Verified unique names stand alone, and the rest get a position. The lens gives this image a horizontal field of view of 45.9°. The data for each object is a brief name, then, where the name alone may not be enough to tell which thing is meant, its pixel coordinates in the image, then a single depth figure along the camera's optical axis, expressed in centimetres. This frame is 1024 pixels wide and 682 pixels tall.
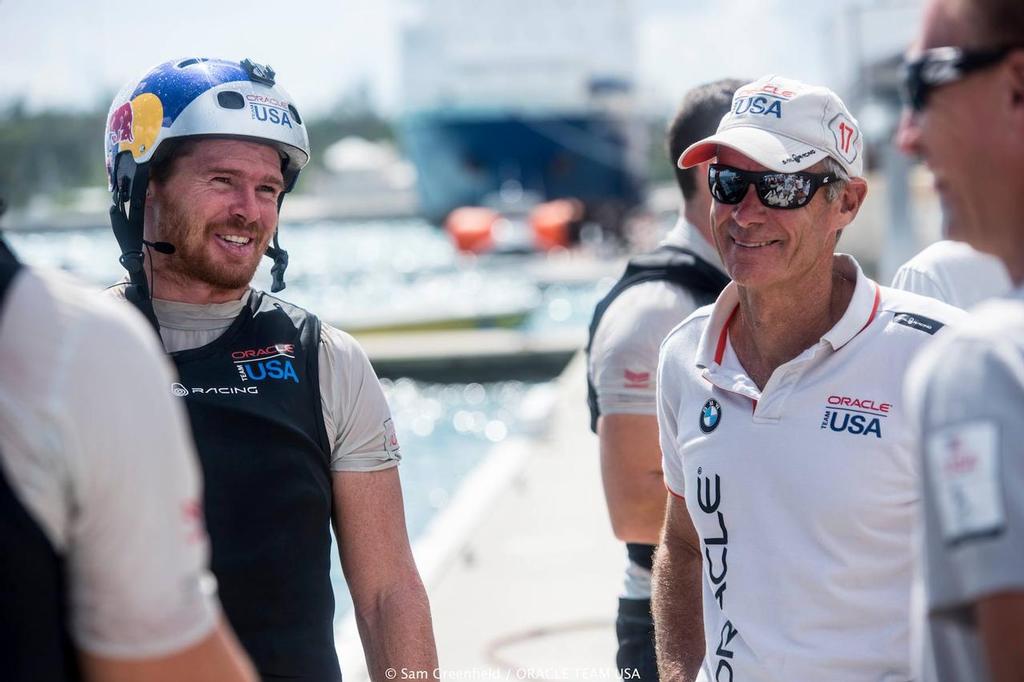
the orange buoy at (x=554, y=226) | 4431
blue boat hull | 6228
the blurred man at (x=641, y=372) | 349
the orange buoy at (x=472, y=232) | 4553
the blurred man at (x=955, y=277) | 371
